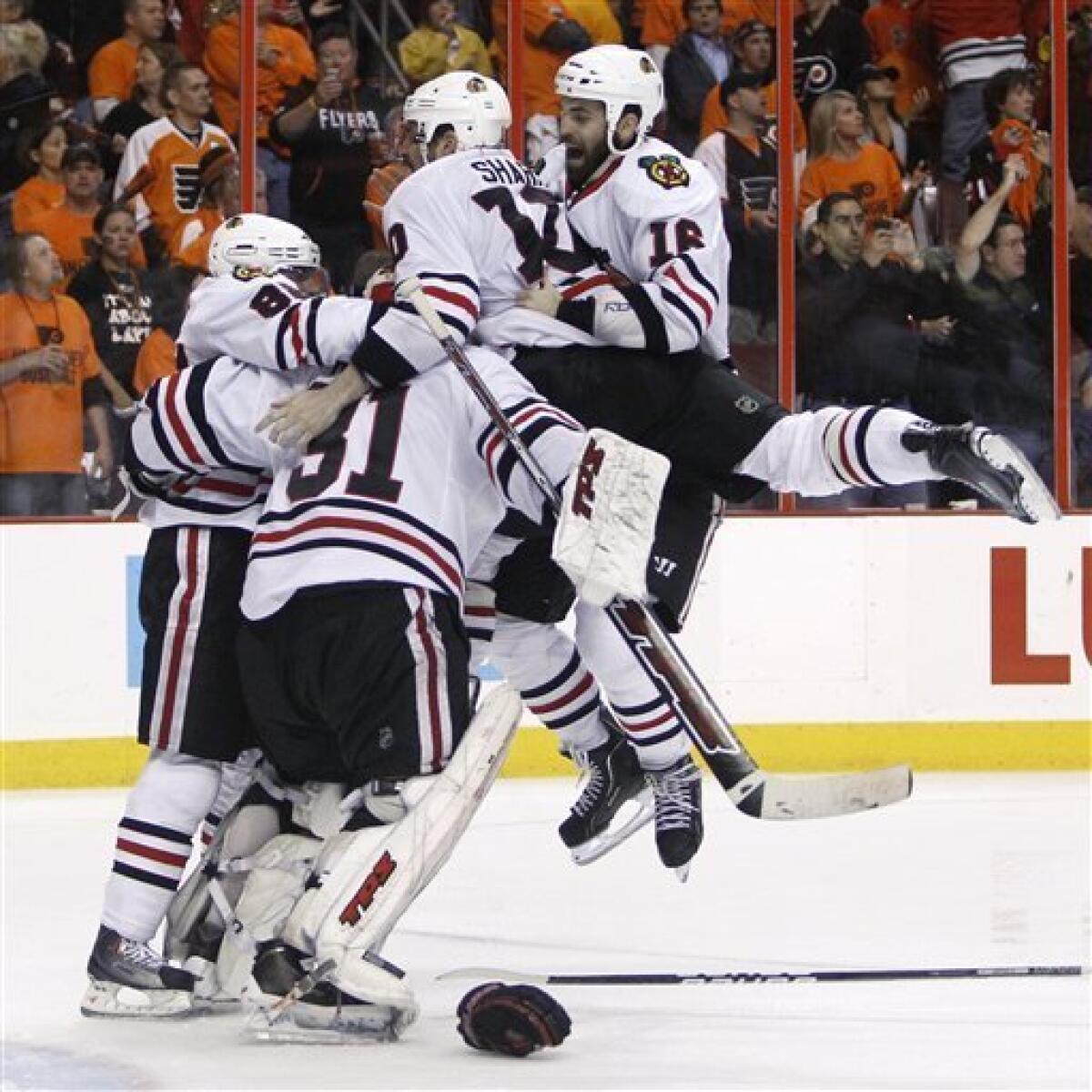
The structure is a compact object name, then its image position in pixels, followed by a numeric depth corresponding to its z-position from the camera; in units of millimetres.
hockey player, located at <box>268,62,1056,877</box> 7797
